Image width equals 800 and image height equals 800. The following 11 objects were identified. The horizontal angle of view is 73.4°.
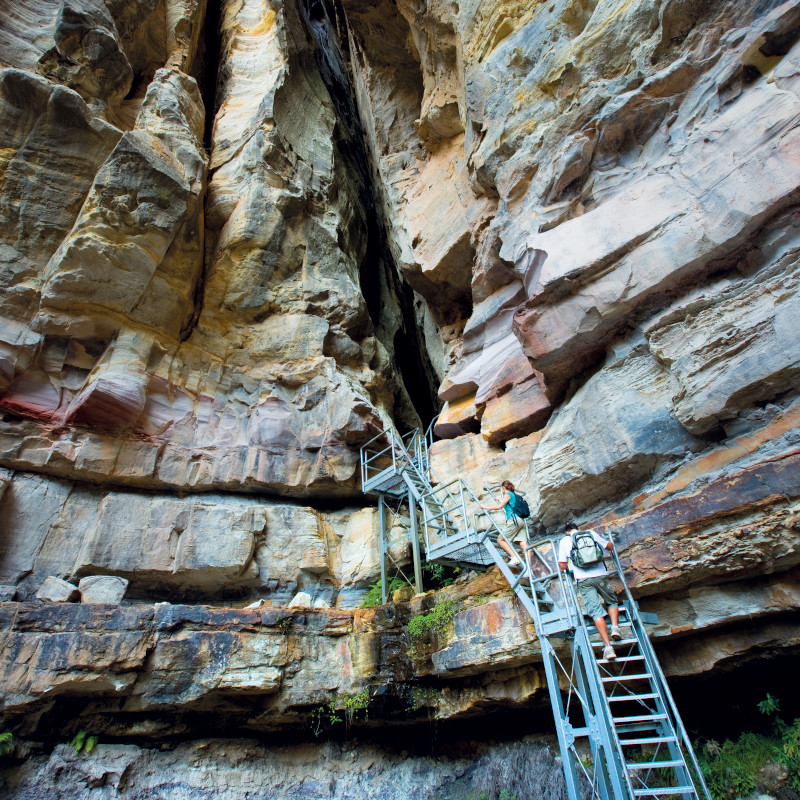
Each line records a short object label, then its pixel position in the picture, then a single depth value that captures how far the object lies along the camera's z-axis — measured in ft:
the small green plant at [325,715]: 26.14
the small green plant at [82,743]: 24.36
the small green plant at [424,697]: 25.48
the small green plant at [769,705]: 18.69
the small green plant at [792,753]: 17.47
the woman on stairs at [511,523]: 25.03
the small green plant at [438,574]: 33.53
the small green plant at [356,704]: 25.75
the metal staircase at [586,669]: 15.23
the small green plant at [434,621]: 25.14
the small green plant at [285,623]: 27.00
